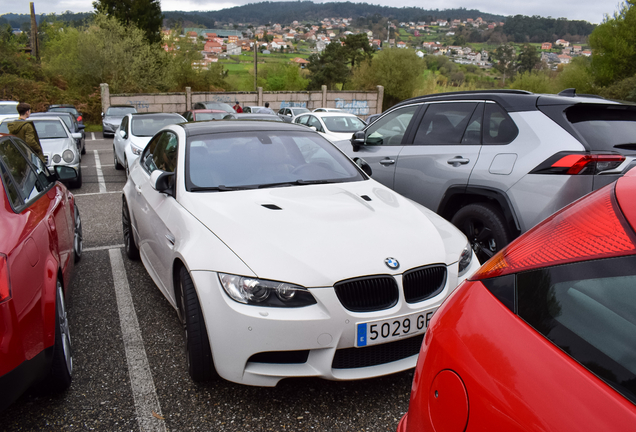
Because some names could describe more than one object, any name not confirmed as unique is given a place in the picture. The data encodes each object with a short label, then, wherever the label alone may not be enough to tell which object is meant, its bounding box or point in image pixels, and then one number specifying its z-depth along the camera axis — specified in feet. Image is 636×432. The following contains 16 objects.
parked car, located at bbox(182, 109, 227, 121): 49.96
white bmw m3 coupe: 7.84
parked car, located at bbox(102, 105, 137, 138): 68.23
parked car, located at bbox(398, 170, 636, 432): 3.17
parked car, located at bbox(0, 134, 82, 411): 6.55
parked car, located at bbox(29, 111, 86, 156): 46.73
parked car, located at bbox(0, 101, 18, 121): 50.15
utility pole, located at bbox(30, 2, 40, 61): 121.39
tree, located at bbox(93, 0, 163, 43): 139.85
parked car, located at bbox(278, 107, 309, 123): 84.88
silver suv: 11.34
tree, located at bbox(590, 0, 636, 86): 133.59
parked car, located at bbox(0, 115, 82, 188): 30.17
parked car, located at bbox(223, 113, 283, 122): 49.36
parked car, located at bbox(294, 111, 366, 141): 41.63
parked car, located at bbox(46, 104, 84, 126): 82.13
